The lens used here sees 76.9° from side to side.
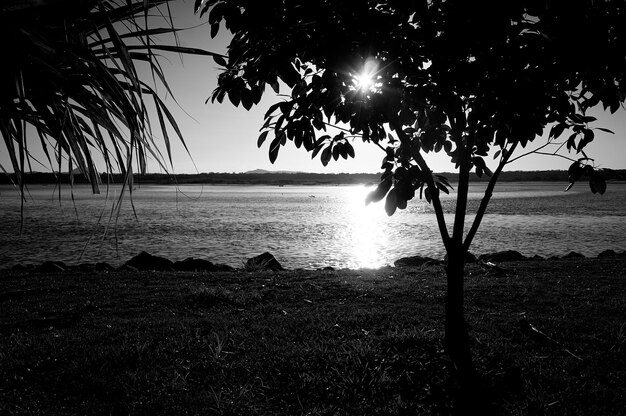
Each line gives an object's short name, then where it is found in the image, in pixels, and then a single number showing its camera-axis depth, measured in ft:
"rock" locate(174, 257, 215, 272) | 38.70
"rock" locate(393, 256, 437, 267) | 42.24
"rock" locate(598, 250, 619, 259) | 42.74
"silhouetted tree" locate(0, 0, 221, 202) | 3.69
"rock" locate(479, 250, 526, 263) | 42.83
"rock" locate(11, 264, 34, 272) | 35.91
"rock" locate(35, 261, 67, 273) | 35.14
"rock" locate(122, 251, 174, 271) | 39.72
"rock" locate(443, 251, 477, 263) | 41.06
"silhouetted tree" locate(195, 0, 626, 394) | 9.21
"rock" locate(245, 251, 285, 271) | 37.55
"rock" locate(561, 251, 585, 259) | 45.44
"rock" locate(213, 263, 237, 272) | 38.55
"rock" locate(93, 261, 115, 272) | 37.03
